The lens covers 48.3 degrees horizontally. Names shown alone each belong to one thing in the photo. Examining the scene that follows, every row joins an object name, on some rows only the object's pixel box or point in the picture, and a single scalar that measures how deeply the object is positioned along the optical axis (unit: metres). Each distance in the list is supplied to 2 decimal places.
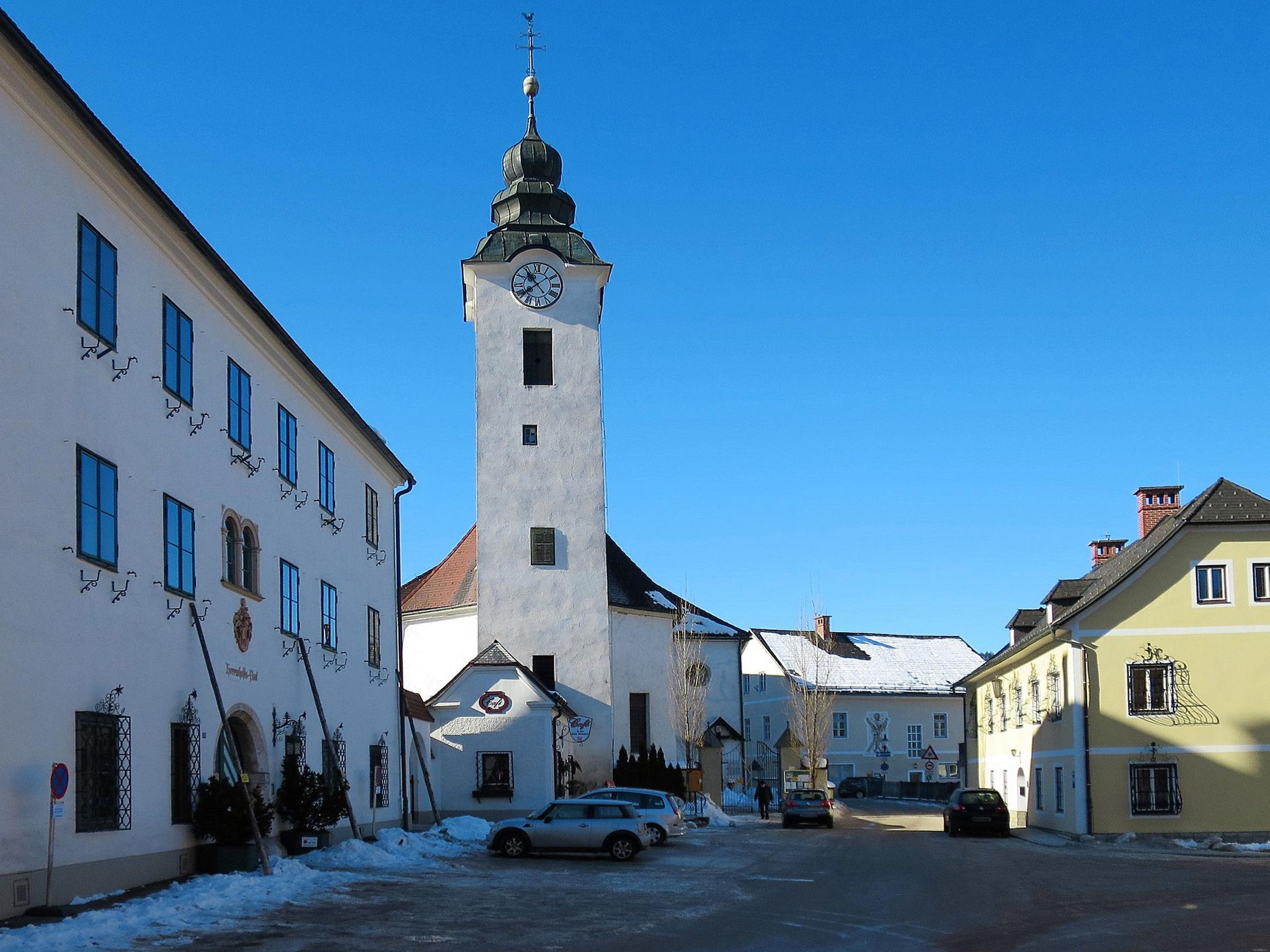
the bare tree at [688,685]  58.56
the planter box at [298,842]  26.05
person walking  55.44
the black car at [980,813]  41.78
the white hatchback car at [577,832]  28.91
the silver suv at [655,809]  34.91
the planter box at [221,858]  21.75
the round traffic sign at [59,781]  16.08
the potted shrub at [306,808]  26.14
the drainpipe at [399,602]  37.50
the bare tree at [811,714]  70.62
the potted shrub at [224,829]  21.80
